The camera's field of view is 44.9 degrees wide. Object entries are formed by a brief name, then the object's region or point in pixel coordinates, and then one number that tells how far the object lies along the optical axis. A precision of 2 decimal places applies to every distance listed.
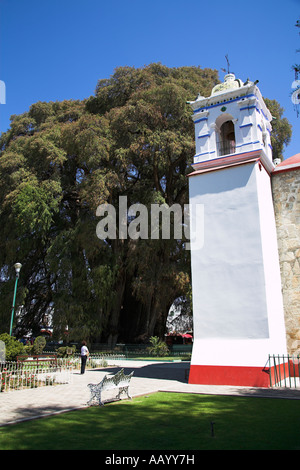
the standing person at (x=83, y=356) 13.55
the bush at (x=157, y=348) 20.20
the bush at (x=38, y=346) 17.78
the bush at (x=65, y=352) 17.30
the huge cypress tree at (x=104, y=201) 20.38
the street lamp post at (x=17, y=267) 15.88
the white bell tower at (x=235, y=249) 9.90
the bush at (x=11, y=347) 11.72
